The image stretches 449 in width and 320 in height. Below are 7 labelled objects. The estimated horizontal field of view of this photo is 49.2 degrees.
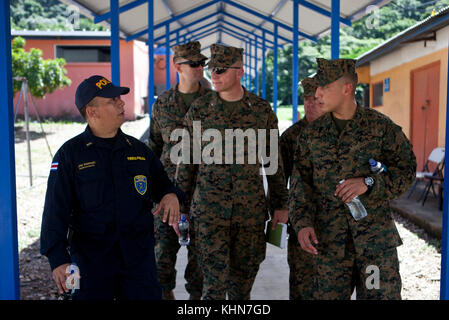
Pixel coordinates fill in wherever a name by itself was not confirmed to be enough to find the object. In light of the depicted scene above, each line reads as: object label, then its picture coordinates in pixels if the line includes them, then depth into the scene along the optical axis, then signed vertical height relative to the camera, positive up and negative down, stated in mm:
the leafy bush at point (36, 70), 20016 +2543
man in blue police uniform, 2398 -374
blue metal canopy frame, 2463 +271
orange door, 10938 +478
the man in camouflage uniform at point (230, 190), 3447 -424
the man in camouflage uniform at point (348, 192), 2760 -355
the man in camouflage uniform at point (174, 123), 4137 +63
